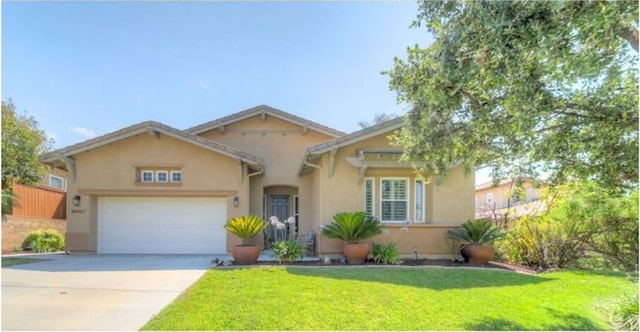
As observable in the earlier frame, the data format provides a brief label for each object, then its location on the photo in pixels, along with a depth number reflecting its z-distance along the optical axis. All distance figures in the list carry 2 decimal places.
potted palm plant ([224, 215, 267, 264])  11.46
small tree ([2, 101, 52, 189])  17.05
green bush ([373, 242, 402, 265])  11.71
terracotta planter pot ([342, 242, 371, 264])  11.62
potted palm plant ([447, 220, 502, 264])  11.80
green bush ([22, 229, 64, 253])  16.33
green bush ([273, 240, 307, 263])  11.61
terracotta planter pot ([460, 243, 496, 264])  11.77
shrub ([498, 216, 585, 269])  11.64
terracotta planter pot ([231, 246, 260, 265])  11.45
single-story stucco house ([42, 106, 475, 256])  12.97
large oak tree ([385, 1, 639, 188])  3.85
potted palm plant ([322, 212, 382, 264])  11.66
